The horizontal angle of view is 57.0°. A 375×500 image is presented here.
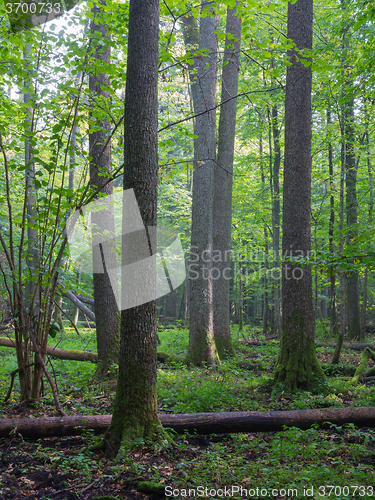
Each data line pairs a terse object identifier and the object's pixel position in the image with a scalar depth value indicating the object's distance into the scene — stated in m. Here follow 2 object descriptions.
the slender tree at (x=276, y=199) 15.32
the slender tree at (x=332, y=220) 13.57
